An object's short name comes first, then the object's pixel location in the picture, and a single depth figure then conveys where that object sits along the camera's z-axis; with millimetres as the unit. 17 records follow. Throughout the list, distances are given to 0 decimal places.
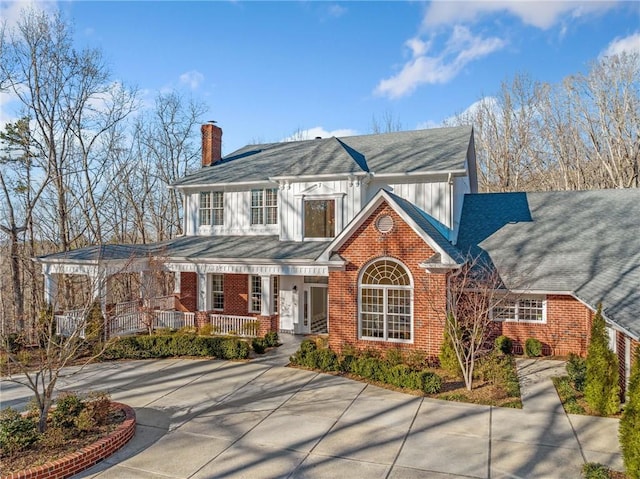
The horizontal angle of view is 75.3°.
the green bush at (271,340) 15733
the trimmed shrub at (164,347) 14852
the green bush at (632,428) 6672
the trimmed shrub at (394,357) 12870
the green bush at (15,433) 7270
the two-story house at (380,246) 13625
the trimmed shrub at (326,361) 12961
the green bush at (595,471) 6801
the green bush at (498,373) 11199
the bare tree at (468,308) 11469
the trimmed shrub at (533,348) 14367
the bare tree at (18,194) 23594
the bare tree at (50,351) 8023
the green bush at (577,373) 11098
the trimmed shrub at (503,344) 14484
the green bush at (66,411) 8133
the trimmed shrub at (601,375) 9531
